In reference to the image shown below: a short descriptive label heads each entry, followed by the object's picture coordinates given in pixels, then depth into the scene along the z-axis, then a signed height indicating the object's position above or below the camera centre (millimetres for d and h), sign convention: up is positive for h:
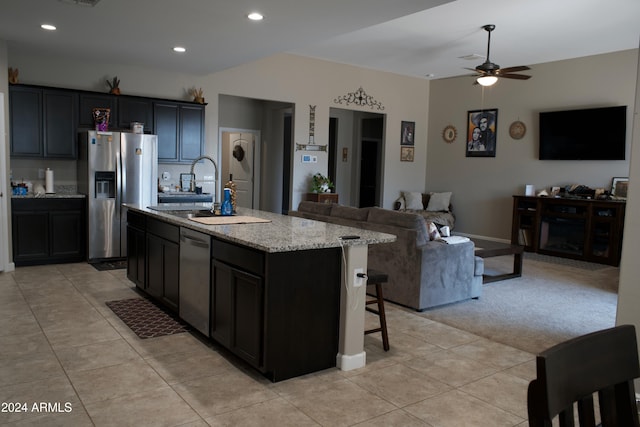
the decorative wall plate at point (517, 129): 8693 +854
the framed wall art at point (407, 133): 10148 +858
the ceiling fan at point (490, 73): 6512 +1392
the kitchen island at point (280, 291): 2904 -782
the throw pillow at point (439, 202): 9711 -552
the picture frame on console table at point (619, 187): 7336 -104
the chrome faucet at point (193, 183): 7027 -242
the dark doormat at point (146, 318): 3832 -1292
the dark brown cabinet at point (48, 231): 5816 -840
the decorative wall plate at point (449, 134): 9930 +843
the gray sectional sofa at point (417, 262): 4555 -859
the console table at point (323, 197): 8578 -467
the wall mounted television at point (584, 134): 7395 +720
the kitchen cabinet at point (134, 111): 6551 +727
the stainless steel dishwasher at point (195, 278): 3463 -823
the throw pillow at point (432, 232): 4824 -573
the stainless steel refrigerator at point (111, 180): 6070 -205
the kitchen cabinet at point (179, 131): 6883 +515
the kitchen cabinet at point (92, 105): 6270 +762
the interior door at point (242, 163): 9867 +102
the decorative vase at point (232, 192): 4254 -212
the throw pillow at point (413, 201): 9852 -550
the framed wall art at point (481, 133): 9164 +832
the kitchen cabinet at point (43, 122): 5852 +498
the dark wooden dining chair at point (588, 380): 1005 -451
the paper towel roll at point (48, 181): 6156 -238
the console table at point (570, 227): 7176 -767
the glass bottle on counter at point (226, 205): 4180 -320
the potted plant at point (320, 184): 8703 -240
